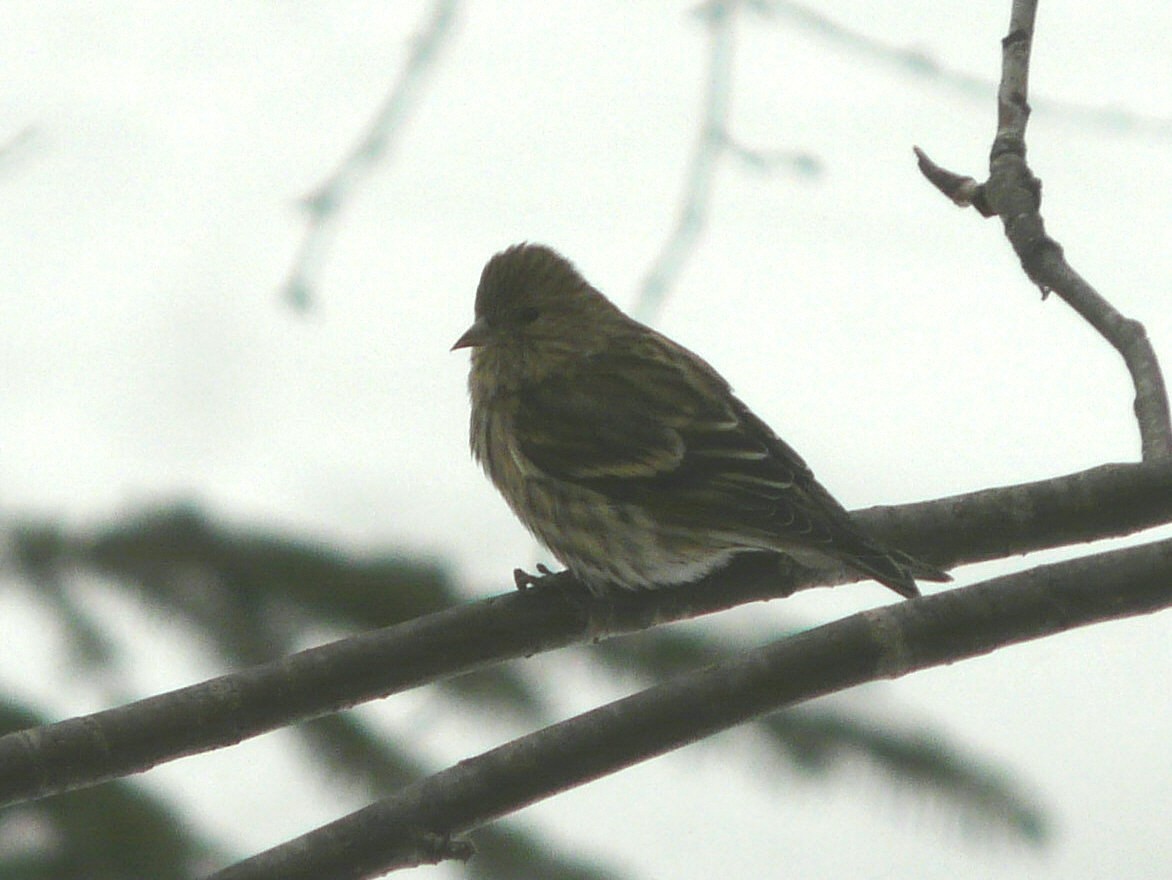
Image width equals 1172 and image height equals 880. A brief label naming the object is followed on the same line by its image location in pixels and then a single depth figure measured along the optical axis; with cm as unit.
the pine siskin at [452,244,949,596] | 748
